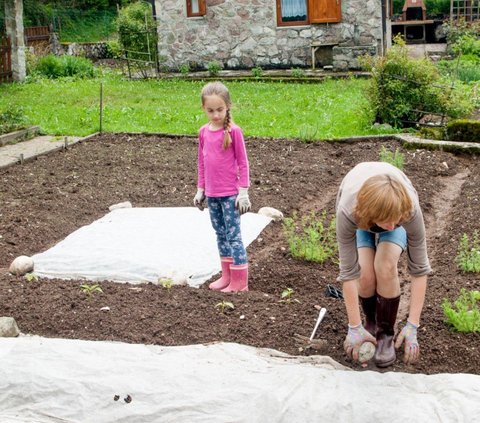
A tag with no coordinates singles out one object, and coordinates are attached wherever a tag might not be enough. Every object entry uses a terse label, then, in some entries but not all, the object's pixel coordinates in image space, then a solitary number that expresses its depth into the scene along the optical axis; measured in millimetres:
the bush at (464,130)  11016
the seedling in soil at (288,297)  5711
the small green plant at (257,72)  19359
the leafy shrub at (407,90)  11953
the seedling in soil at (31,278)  6325
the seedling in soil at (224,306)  5513
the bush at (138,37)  20672
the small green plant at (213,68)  19891
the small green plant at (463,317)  5039
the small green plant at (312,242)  6902
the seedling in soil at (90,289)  5875
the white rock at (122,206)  8531
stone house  18859
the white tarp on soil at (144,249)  6609
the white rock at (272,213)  8188
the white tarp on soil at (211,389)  4141
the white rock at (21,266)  6719
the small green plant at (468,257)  6305
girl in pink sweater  5941
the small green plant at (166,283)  6146
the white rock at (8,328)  5227
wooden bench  19078
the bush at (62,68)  21375
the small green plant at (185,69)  20359
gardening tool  4989
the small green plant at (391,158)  9078
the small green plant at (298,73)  18869
